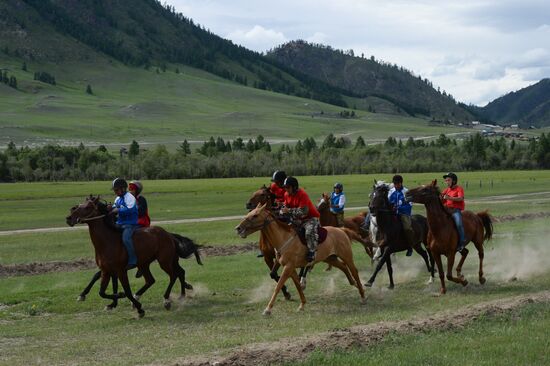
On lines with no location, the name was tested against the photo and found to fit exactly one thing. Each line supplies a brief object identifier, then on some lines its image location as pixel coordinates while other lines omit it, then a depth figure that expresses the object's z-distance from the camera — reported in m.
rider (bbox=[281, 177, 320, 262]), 16.27
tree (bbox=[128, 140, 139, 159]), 115.38
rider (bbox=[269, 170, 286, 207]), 17.02
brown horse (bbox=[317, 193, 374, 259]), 21.98
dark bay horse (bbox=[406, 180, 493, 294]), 17.91
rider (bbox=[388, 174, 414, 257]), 19.22
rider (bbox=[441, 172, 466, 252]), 18.67
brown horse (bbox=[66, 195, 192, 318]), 15.84
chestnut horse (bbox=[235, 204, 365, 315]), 15.54
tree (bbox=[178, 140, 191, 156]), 128.12
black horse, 18.48
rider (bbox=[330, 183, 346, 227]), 22.12
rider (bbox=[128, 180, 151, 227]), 17.45
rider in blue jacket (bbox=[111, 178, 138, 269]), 16.20
